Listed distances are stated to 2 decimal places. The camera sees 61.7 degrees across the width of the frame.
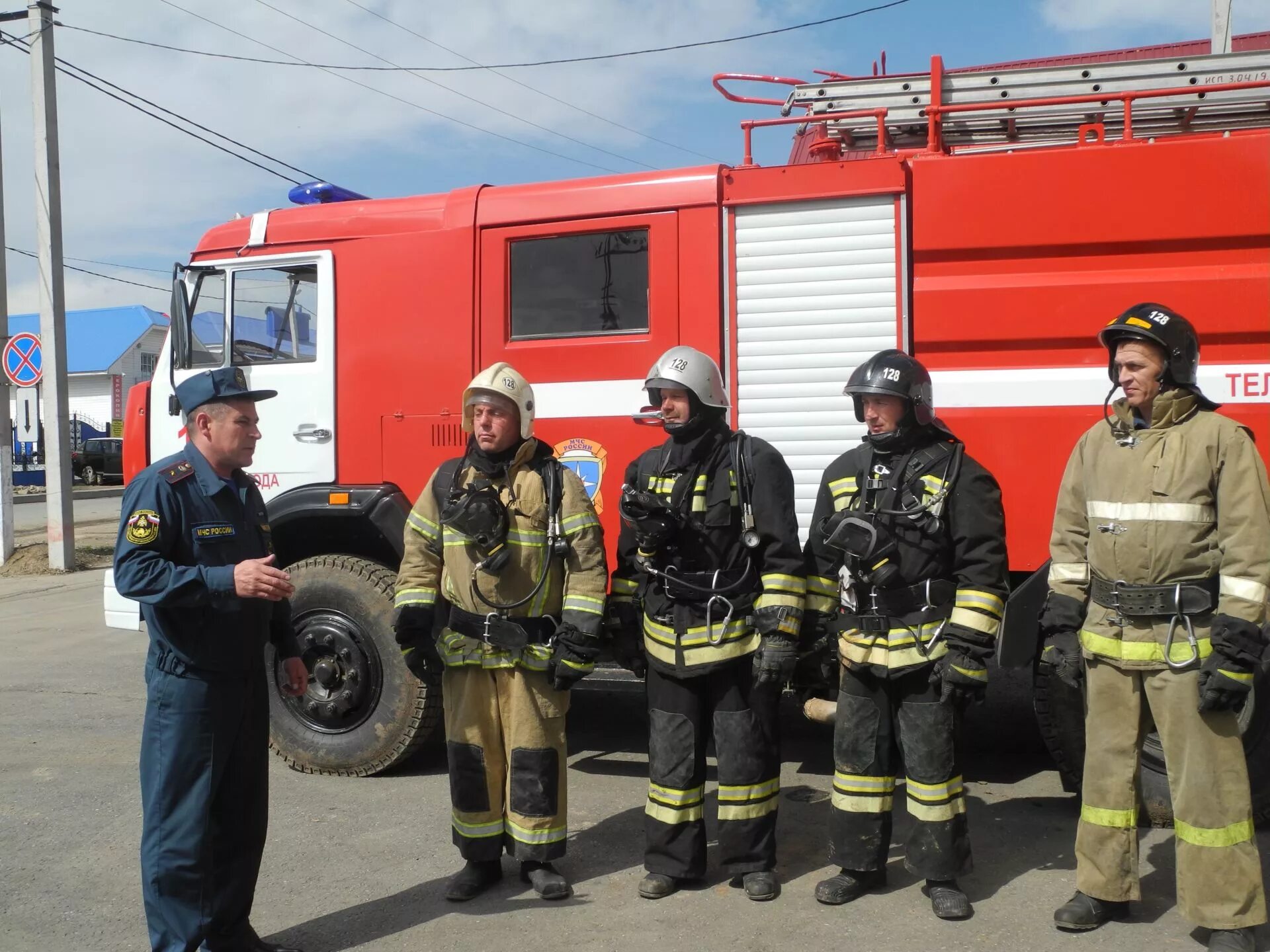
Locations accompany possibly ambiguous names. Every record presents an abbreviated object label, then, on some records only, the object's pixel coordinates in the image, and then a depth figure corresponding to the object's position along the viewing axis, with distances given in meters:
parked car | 33.59
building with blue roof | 46.28
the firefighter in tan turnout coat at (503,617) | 3.90
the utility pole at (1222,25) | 7.61
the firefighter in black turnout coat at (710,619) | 3.82
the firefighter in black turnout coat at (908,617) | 3.64
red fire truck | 4.16
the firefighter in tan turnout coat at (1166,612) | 3.24
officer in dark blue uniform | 3.10
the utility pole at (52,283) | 12.55
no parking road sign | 12.52
